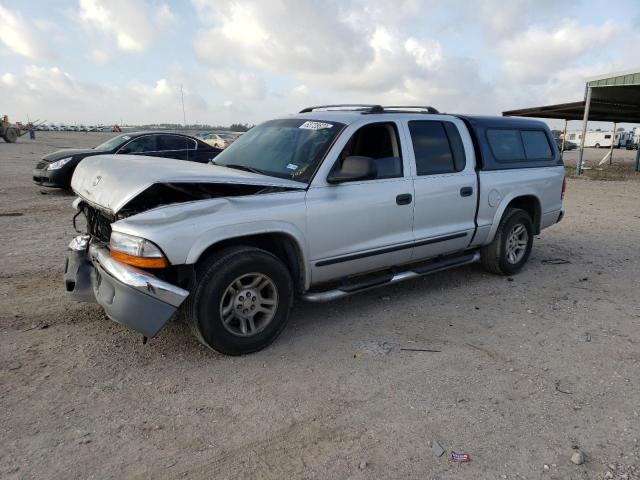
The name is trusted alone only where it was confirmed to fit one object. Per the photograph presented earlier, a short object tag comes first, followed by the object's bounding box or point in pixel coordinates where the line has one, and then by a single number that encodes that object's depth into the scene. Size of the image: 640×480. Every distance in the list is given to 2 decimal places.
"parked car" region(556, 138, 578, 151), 50.55
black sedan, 10.88
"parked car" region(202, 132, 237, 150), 33.28
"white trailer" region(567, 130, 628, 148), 58.72
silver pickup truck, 3.32
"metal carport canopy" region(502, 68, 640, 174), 18.02
